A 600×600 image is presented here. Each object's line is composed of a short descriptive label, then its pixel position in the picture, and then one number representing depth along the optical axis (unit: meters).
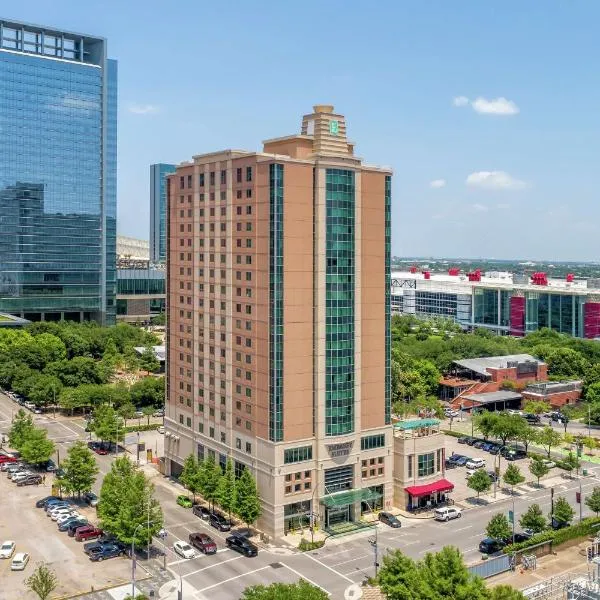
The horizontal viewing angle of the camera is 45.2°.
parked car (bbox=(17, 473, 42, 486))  84.42
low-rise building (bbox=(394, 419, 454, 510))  78.12
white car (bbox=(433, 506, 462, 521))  75.69
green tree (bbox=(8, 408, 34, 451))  90.31
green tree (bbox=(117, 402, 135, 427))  111.64
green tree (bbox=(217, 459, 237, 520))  70.25
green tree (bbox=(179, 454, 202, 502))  75.56
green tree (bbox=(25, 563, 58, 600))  51.56
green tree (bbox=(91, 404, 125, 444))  96.25
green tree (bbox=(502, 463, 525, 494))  83.00
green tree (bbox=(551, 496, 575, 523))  71.94
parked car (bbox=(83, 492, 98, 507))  77.94
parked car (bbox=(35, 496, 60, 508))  76.96
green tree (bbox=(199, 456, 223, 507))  73.57
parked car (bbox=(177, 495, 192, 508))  77.75
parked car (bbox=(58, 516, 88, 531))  70.00
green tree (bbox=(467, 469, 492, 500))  80.50
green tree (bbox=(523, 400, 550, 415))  118.88
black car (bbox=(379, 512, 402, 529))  73.69
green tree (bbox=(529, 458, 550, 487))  85.19
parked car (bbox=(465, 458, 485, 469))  94.31
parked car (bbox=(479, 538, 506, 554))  67.12
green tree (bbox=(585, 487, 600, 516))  75.69
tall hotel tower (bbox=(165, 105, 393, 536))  71.25
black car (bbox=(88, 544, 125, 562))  63.34
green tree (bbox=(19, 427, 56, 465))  86.62
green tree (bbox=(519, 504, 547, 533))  69.31
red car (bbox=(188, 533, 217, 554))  65.56
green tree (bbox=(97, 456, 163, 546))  62.84
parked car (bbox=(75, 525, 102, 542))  67.69
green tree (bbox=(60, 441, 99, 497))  76.62
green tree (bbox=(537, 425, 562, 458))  97.62
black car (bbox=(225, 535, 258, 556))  65.44
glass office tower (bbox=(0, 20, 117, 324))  190.88
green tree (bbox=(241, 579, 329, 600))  44.09
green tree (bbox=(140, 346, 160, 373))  148.88
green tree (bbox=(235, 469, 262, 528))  69.06
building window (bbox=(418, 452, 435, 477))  79.44
